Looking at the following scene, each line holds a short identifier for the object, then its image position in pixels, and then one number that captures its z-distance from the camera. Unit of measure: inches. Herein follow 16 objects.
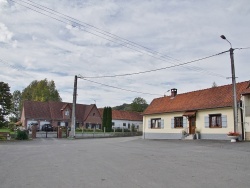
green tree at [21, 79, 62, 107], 3078.2
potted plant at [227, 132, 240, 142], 881.5
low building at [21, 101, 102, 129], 2320.4
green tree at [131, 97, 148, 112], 3750.0
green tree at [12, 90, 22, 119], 3680.6
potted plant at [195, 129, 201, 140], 1119.4
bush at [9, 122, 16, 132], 1901.2
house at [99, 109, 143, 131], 2825.5
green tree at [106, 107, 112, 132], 2213.3
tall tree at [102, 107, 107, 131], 2235.5
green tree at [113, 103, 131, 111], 4587.1
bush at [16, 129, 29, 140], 1157.7
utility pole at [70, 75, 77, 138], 1366.9
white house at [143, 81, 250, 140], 976.9
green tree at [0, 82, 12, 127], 1604.6
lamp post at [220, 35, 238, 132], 924.6
